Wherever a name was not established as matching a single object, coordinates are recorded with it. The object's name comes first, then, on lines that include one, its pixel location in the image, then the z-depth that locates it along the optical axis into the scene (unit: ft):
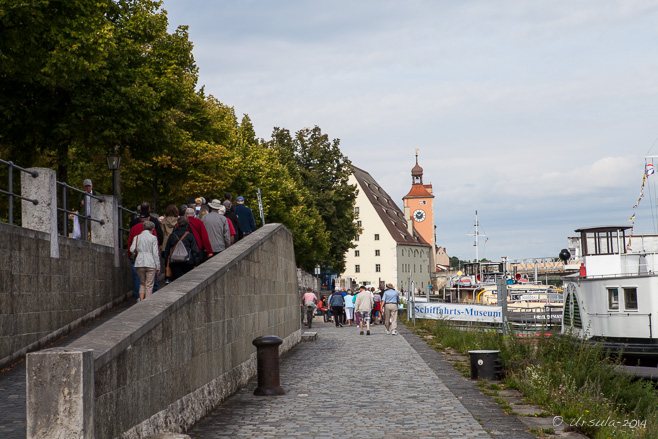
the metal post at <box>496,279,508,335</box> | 67.66
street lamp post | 66.44
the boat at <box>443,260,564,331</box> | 123.24
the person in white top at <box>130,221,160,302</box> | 47.06
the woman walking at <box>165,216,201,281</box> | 45.57
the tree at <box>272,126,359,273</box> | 214.90
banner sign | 97.76
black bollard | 39.30
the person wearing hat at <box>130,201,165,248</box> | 52.65
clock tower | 520.01
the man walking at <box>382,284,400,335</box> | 93.35
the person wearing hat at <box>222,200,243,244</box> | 58.95
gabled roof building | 414.00
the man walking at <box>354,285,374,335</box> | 98.89
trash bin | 46.16
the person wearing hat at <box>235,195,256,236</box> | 61.31
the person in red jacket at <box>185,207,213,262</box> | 49.08
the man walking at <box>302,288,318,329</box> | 117.80
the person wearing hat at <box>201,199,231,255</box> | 50.57
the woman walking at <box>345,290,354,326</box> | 127.75
